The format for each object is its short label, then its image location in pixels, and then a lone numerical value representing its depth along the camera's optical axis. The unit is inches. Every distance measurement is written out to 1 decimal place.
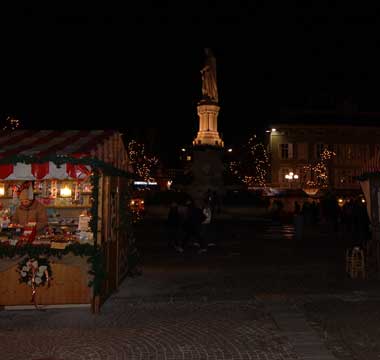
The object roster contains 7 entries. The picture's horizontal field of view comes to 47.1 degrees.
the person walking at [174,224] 619.5
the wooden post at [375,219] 455.5
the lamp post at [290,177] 2150.1
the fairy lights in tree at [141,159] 2383.1
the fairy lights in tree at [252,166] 2292.1
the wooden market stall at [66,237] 320.2
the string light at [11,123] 1451.4
